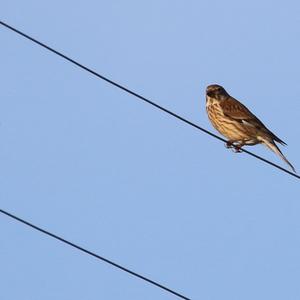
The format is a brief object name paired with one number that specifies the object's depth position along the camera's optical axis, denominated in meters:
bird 18.53
